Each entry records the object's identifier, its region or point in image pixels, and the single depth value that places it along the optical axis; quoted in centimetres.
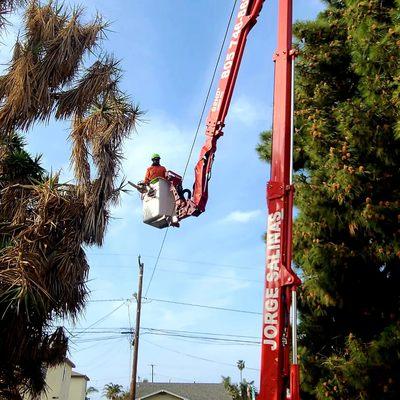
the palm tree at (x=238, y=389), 4428
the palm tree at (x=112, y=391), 5795
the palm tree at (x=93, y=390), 6581
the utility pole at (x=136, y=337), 2578
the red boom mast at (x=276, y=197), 587
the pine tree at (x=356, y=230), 882
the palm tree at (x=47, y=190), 919
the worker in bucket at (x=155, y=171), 842
